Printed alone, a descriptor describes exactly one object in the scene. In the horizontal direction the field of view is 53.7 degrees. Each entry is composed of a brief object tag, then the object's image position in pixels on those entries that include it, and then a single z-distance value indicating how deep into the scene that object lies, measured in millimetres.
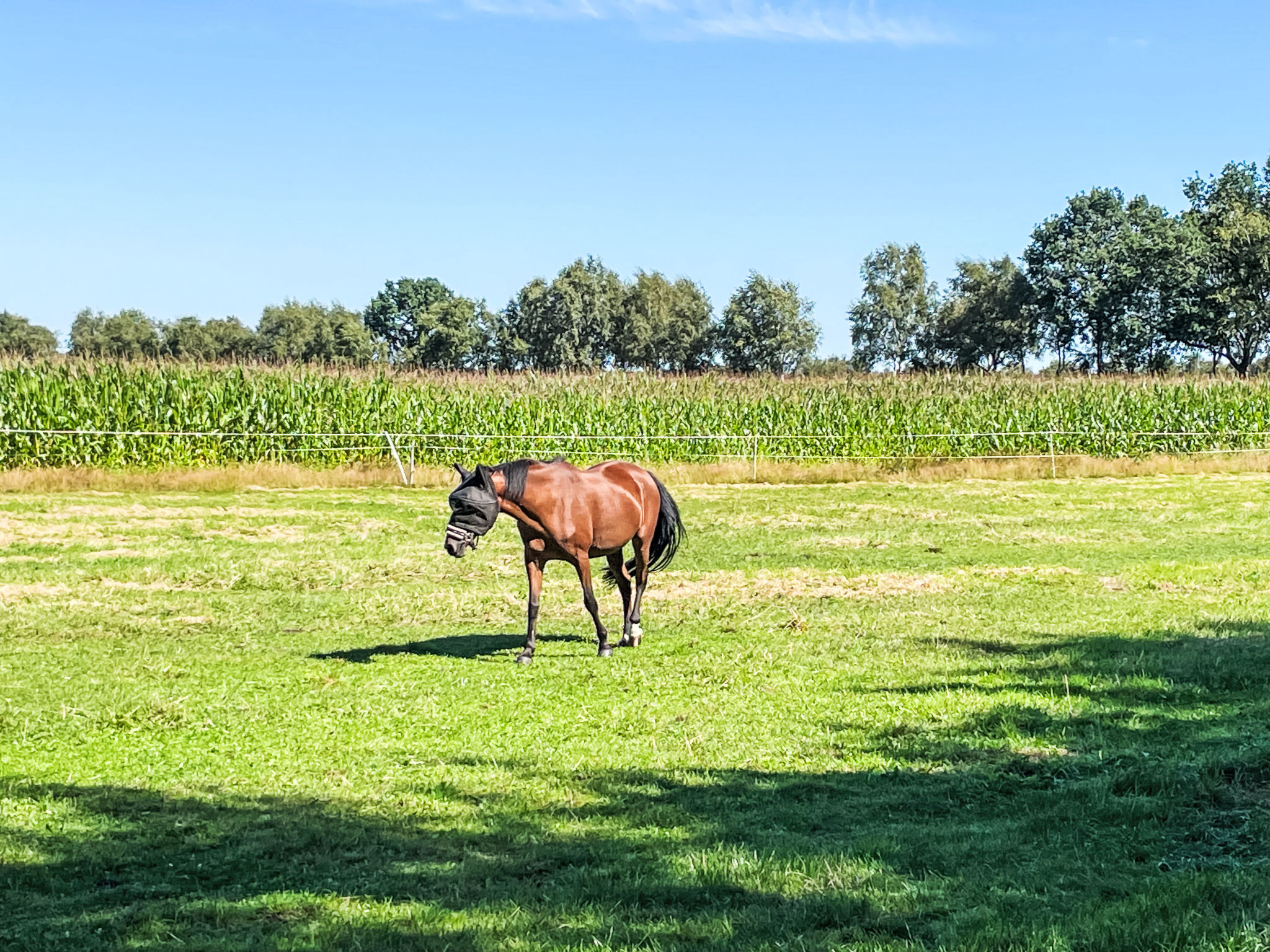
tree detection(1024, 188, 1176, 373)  80562
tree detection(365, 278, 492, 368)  95062
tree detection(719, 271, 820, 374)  95625
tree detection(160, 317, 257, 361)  103375
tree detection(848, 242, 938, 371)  105375
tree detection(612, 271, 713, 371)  101000
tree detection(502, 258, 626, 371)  95750
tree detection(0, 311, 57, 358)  118438
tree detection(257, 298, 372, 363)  95250
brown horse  11922
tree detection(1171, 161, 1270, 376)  78812
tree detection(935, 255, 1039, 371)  87562
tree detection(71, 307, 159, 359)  108000
